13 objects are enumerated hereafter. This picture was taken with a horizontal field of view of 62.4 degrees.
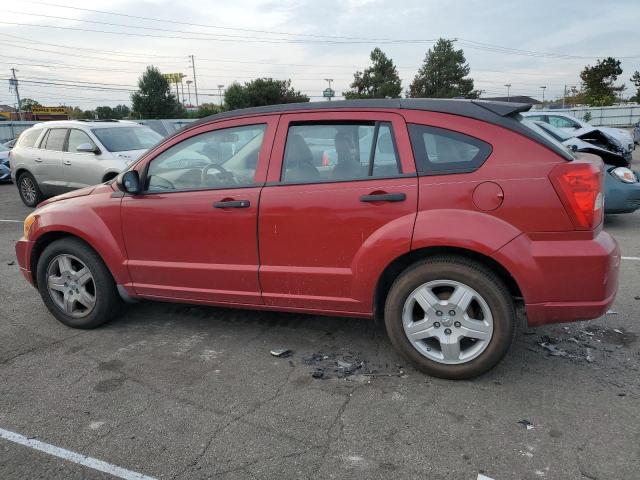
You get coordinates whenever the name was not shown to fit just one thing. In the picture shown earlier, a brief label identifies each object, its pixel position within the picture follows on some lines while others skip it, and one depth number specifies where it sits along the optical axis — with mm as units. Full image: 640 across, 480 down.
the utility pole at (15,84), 68125
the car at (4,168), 16219
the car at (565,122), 14275
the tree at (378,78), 67438
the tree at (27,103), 99362
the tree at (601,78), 55688
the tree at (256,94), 61031
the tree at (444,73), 66812
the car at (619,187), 7359
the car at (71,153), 9719
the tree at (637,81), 55494
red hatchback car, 3020
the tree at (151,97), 63469
